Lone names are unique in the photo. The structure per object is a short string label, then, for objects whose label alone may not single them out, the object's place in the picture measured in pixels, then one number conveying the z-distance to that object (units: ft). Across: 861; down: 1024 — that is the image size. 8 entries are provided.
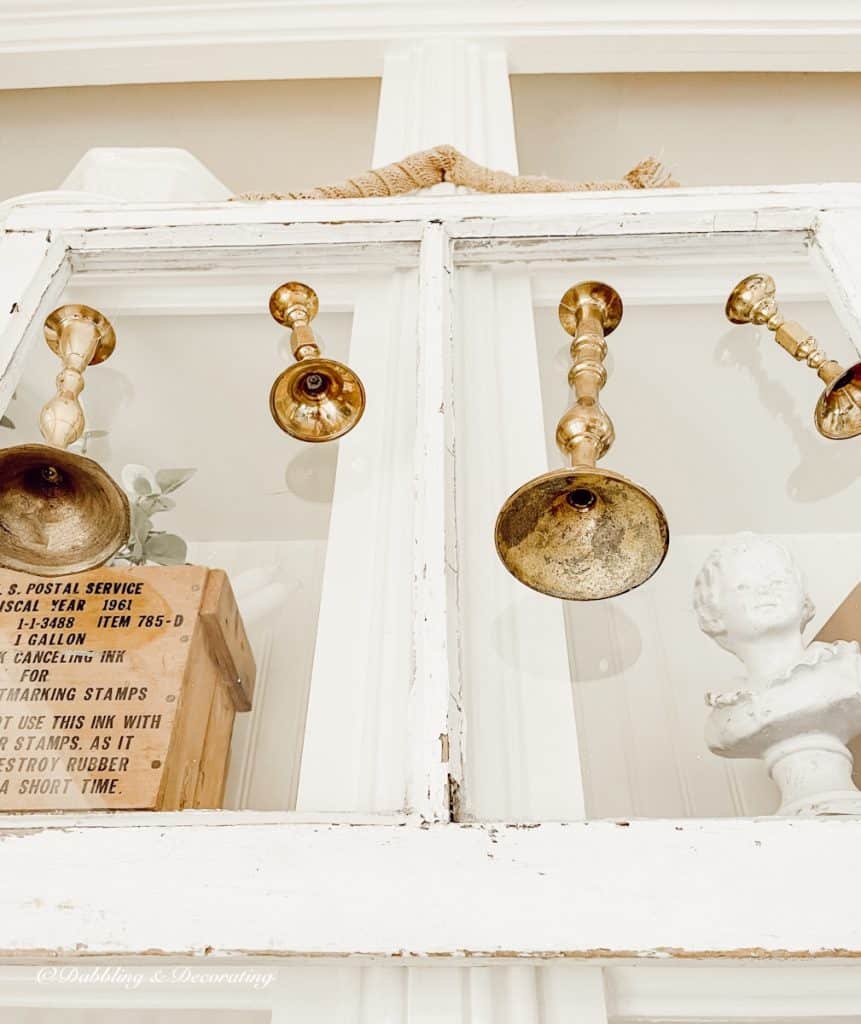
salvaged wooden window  1.52
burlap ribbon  3.14
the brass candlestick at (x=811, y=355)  2.51
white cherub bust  2.02
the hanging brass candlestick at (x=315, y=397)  2.60
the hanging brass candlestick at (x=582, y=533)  2.09
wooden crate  1.90
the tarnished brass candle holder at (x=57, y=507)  2.19
